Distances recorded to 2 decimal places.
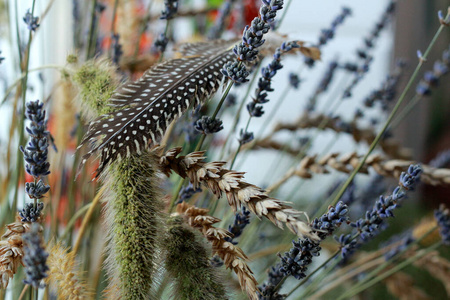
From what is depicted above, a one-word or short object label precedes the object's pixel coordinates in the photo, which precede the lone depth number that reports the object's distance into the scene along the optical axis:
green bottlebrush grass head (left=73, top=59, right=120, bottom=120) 0.29
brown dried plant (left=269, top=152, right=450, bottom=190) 0.38
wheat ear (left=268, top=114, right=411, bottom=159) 0.54
